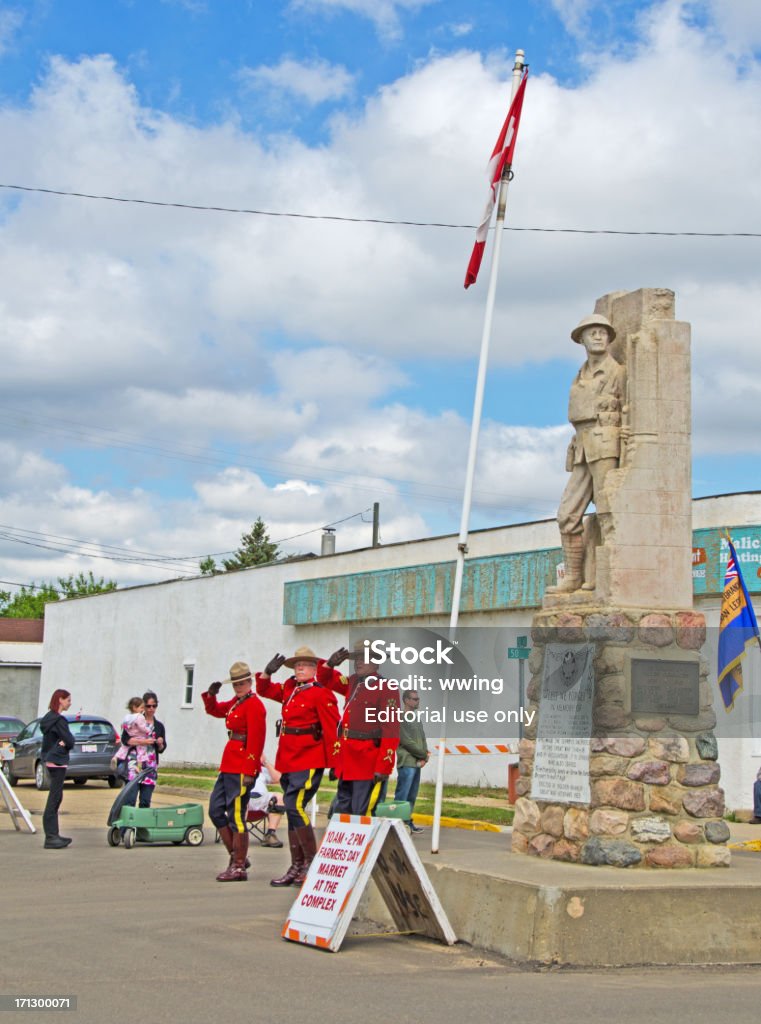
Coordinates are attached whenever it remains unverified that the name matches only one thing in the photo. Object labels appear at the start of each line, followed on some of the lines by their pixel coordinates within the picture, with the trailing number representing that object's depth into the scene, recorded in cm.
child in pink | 1664
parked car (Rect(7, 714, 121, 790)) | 2641
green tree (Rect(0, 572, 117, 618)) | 10058
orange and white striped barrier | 2500
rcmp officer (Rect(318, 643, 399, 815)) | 1086
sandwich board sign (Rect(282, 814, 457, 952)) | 836
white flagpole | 1064
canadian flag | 1191
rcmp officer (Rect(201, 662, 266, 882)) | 1145
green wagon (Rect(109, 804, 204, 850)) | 1562
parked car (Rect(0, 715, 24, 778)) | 3158
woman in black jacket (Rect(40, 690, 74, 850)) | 1520
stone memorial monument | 995
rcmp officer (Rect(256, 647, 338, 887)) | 1105
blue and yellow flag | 1728
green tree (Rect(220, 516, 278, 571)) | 9125
